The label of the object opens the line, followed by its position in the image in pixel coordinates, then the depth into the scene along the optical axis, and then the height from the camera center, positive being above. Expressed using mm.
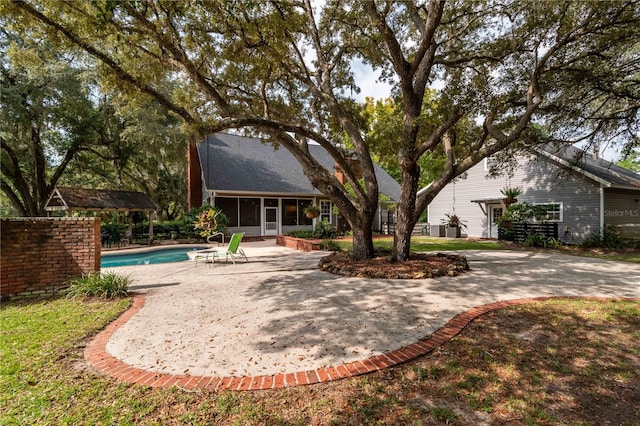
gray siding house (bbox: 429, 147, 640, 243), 13039 +1380
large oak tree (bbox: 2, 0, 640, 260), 6730 +4421
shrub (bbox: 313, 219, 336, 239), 15773 -620
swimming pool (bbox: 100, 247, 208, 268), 10380 -1555
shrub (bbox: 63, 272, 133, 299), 5449 -1300
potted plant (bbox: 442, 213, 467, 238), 17656 -434
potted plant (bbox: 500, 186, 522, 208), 14516 +1278
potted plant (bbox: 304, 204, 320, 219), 17012 +521
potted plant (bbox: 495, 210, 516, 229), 14117 +3
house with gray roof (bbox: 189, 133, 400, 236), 18156 +2085
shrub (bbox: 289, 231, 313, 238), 15636 -792
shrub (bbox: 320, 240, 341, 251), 11860 -1102
